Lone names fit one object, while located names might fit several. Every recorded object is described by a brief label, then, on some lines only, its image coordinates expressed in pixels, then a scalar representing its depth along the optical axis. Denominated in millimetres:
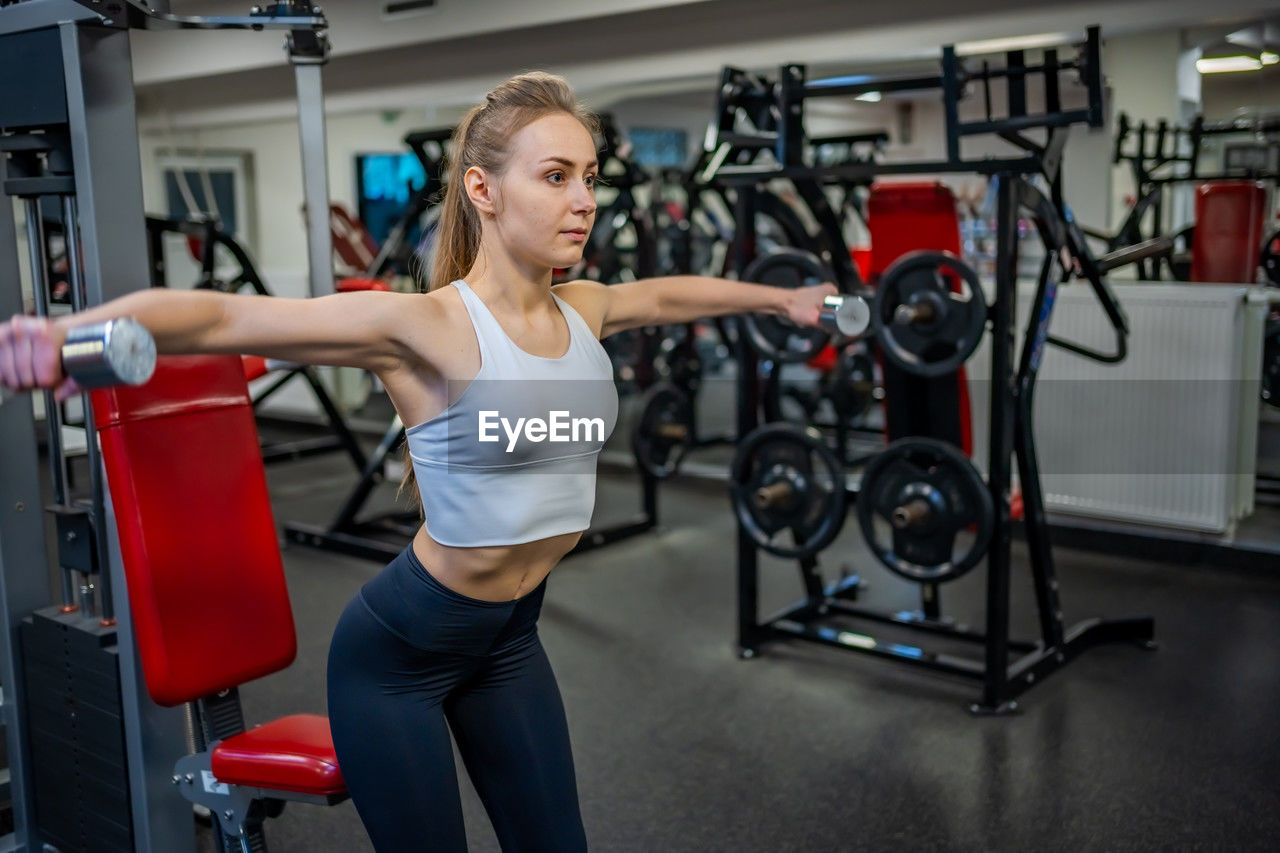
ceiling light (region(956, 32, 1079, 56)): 4559
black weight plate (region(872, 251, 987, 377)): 2773
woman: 1258
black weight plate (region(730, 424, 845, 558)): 3135
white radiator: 4117
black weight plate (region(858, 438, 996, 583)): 2865
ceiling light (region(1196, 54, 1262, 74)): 4188
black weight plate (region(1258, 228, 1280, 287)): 4168
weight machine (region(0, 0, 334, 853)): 1685
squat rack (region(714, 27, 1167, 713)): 2736
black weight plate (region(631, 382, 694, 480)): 4609
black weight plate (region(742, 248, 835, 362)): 3047
